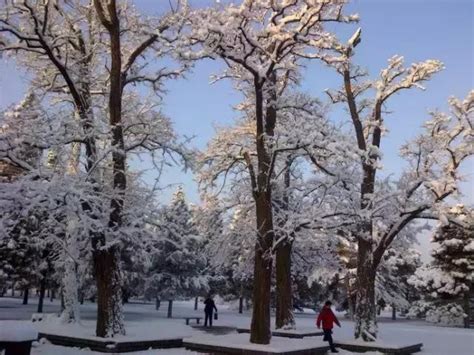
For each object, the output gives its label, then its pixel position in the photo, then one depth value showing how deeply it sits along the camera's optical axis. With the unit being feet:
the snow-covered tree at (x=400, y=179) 59.98
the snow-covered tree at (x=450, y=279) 110.11
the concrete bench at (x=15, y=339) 29.68
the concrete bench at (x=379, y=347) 57.26
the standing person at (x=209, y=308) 93.61
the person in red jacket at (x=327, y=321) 56.95
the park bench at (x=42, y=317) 75.92
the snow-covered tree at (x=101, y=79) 52.85
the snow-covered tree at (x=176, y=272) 124.16
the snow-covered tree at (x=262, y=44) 49.32
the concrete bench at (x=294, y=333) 70.33
